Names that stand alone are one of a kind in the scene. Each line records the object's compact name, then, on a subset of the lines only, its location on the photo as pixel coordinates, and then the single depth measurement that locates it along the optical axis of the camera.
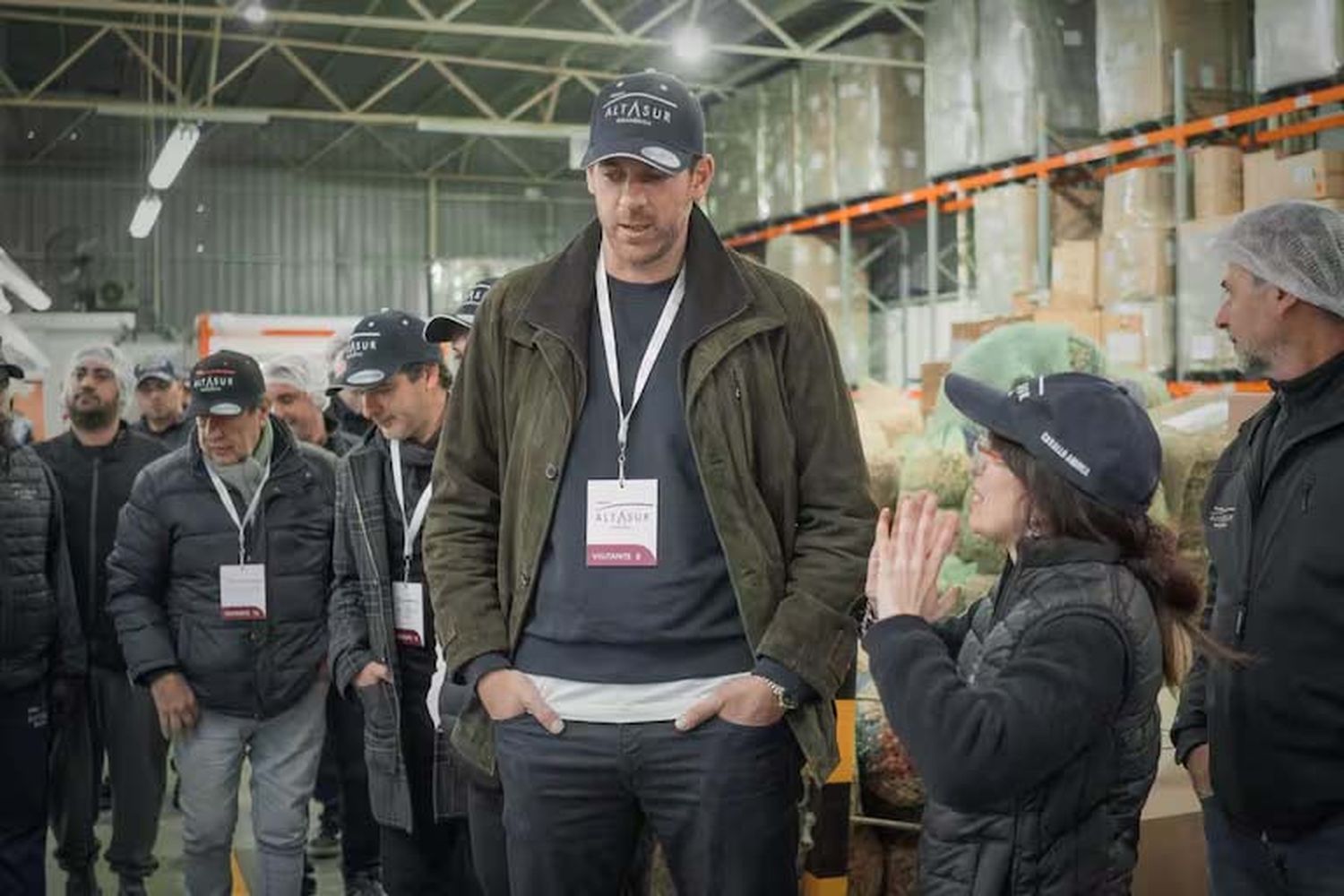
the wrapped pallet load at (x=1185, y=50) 7.59
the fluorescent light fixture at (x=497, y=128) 13.53
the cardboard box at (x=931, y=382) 6.78
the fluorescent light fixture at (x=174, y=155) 10.78
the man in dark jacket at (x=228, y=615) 3.58
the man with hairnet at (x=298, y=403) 5.47
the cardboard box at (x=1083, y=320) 7.22
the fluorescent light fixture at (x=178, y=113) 12.76
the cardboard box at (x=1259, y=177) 6.65
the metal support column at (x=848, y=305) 11.06
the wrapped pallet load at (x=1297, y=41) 6.49
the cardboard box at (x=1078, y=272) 7.90
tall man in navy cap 2.11
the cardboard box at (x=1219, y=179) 7.18
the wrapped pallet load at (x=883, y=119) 10.16
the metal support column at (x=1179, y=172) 7.41
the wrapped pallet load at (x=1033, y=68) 8.59
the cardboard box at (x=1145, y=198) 7.66
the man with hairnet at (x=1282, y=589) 2.19
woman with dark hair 1.73
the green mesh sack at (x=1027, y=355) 4.34
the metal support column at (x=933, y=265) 9.87
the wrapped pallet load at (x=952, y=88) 9.05
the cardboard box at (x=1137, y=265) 7.48
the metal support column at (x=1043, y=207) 8.59
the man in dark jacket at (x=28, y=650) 3.63
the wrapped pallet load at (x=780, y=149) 11.25
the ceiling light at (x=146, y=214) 13.52
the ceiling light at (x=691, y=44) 10.70
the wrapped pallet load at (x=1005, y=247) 8.82
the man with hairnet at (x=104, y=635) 4.36
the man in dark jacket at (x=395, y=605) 3.24
